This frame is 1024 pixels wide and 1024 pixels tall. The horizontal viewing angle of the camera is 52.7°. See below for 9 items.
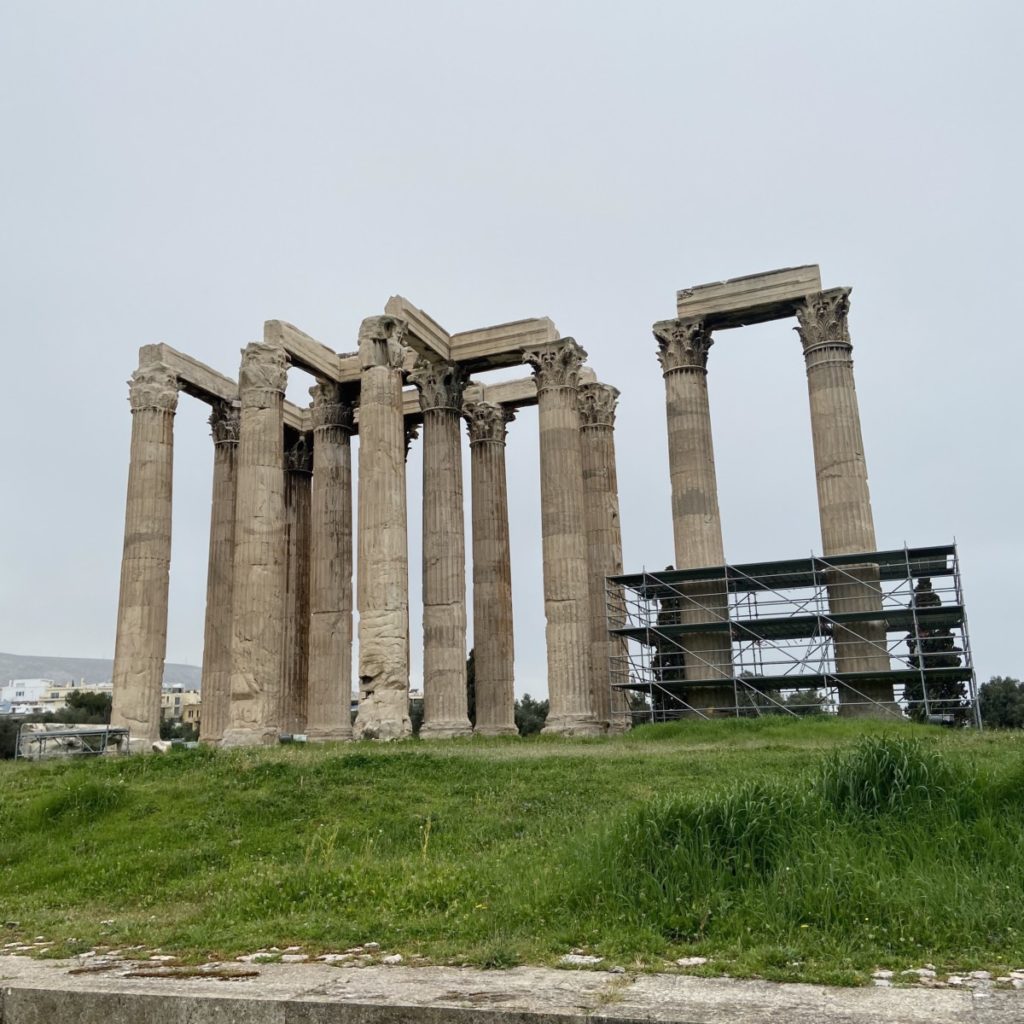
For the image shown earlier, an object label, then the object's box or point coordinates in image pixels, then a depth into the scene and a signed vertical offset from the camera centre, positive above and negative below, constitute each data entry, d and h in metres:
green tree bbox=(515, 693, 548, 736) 61.82 +1.05
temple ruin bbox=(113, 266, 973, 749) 29.28 +5.85
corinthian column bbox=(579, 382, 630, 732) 33.84 +6.71
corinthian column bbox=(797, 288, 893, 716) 29.98 +7.01
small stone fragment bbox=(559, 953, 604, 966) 7.27 -1.61
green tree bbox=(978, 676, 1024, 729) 54.62 +0.70
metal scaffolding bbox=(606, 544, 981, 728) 29.81 +2.76
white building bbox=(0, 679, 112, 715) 155.80 +6.22
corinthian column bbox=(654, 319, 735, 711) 31.70 +7.12
